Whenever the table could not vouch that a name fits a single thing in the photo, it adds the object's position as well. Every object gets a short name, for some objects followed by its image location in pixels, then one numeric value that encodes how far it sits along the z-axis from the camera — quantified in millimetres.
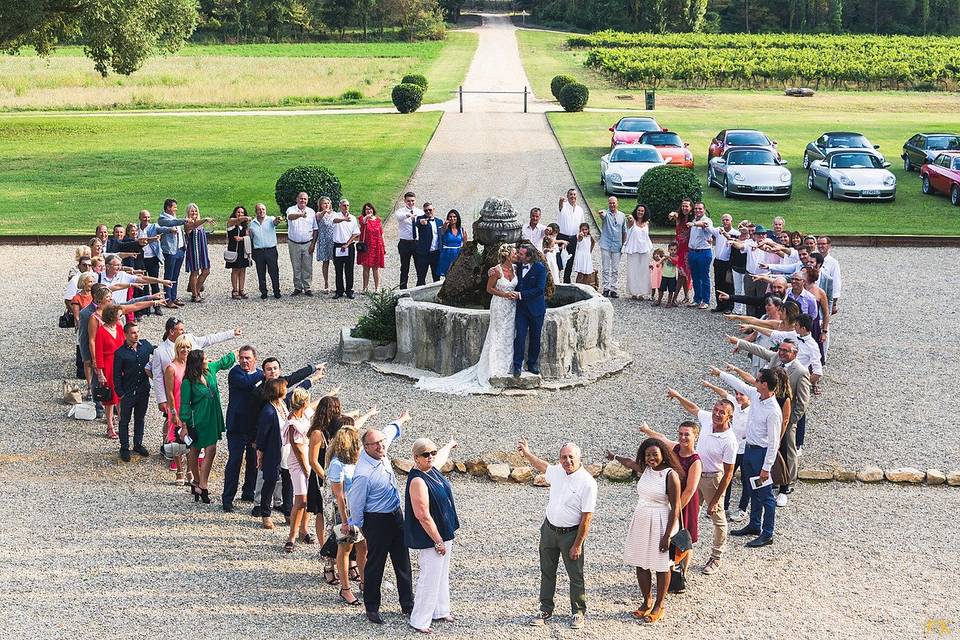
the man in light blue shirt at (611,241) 18578
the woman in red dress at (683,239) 17766
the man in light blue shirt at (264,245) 18031
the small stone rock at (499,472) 11234
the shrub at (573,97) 48156
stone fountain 14289
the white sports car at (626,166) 28000
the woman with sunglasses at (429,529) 8062
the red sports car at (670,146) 30734
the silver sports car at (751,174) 27531
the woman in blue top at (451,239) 18250
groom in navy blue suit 13406
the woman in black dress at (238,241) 18094
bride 13867
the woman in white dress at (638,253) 18266
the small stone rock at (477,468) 11359
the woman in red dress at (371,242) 18484
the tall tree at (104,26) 37906
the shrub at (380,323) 15180
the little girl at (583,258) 18297
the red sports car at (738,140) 32906
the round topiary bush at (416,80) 50938
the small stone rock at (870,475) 11250
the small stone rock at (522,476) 11211
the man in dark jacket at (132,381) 11617
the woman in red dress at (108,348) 12336
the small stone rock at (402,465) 11367
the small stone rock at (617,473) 11328
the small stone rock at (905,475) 11234
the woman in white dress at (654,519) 8367
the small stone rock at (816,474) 11281
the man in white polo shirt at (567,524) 8133
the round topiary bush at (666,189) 24078
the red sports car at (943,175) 27484
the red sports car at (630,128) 33438
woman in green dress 10477
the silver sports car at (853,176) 27625
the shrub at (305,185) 22844
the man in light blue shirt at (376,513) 8266
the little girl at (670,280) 18125
